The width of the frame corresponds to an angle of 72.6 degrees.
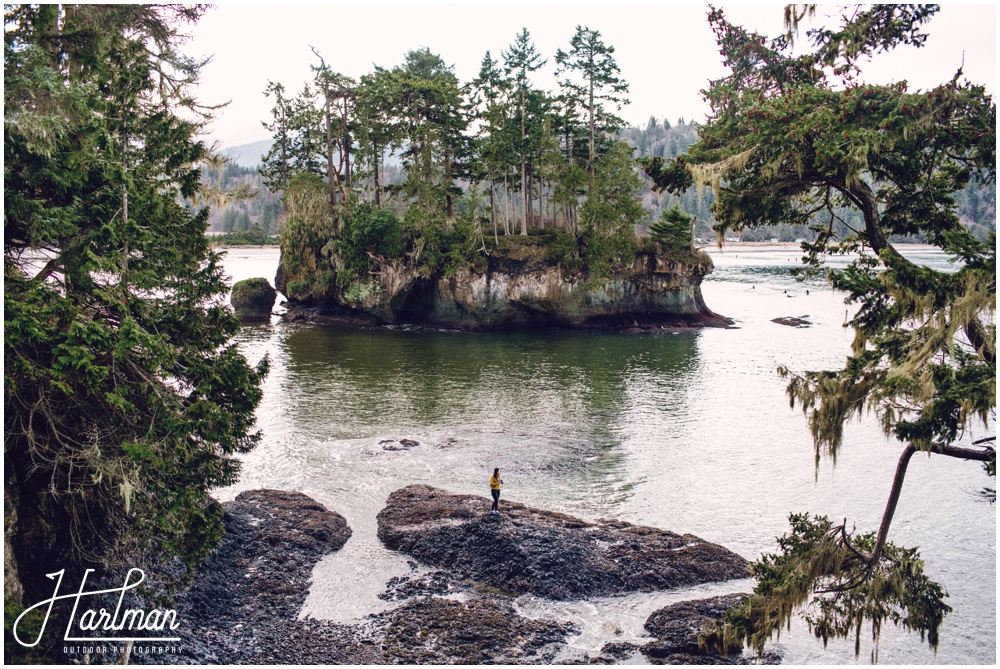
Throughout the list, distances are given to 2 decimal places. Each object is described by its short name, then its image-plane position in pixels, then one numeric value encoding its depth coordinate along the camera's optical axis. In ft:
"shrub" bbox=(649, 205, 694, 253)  181.16
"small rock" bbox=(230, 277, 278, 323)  194.90
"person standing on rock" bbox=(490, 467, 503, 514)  60.23
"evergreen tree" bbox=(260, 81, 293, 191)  192.54
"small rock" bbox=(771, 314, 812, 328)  187.83
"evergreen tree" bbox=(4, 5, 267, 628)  37.55
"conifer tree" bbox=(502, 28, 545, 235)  182.50
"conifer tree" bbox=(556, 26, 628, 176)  177.68
